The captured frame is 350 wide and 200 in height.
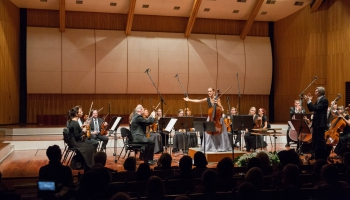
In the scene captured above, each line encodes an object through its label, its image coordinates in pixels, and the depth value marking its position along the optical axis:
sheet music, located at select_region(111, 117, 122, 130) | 9.31
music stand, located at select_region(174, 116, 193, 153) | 9.15
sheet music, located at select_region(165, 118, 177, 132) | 8.80
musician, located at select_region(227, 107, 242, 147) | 11.77
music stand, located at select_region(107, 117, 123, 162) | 9.14
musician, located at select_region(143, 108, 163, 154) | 10.10
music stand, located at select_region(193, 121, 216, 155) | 8.25
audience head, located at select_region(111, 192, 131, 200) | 2.60
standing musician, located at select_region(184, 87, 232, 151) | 8.84
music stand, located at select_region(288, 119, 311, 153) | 8.75
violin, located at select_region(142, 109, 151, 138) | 9.50
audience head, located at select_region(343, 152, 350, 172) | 4.57
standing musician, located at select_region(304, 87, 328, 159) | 7.96
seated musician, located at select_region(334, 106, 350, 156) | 8.99
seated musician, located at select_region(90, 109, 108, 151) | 9.92
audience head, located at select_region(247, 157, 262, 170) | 4.31
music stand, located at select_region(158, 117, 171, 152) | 9.06
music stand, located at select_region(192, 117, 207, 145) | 9.51
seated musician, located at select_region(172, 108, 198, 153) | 10.77
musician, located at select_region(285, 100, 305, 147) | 11.51
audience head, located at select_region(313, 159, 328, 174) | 4.34
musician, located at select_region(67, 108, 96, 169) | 7.46
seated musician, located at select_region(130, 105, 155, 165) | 8.60
